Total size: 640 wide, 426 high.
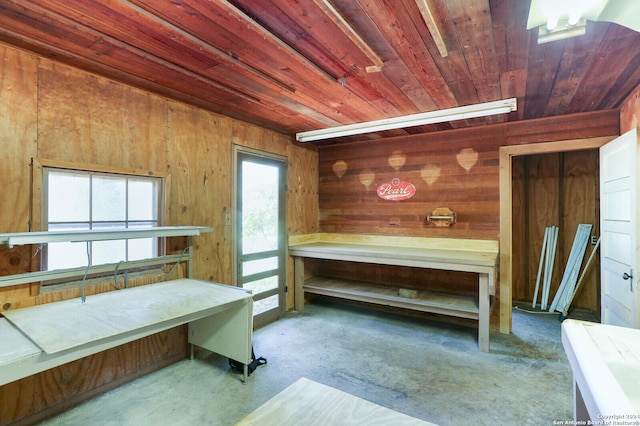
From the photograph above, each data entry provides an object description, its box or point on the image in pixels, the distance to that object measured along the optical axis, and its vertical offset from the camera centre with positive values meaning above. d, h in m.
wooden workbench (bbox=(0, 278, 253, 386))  1.52 -0.65
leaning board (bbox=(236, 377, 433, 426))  1.16 -0.78
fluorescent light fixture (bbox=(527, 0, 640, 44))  1.38 +0.93
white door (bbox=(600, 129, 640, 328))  2.36 -0.14
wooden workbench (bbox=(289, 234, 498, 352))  3.11 -0.53
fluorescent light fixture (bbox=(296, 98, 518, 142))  2.88 +0.98
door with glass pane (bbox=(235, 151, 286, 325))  3.61 -0.24
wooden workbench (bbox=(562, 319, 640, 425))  0.84 -0.52
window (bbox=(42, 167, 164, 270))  2.20 +0.02
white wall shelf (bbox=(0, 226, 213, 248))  1.73 -0.15
